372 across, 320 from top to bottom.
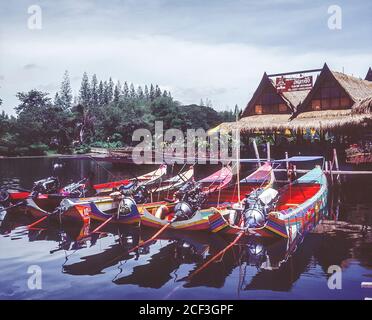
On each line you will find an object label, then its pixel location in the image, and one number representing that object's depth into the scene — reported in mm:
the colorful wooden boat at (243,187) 11625
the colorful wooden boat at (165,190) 12359
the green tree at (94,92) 53375
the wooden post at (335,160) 16062
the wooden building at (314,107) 16938
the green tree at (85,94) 52156
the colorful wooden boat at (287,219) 7852
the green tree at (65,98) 42750
